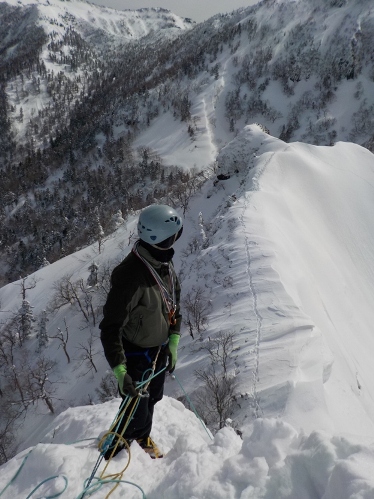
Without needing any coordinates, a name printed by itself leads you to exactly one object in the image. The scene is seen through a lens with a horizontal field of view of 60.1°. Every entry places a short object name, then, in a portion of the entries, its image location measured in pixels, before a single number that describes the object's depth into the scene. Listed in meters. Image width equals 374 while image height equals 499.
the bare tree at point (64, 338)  34.16
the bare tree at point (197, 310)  16.27
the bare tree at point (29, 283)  45.75
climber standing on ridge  4.00
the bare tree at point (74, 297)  37.47
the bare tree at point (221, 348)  12.41
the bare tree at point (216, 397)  10.19
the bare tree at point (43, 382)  28.12
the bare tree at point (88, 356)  29.39
